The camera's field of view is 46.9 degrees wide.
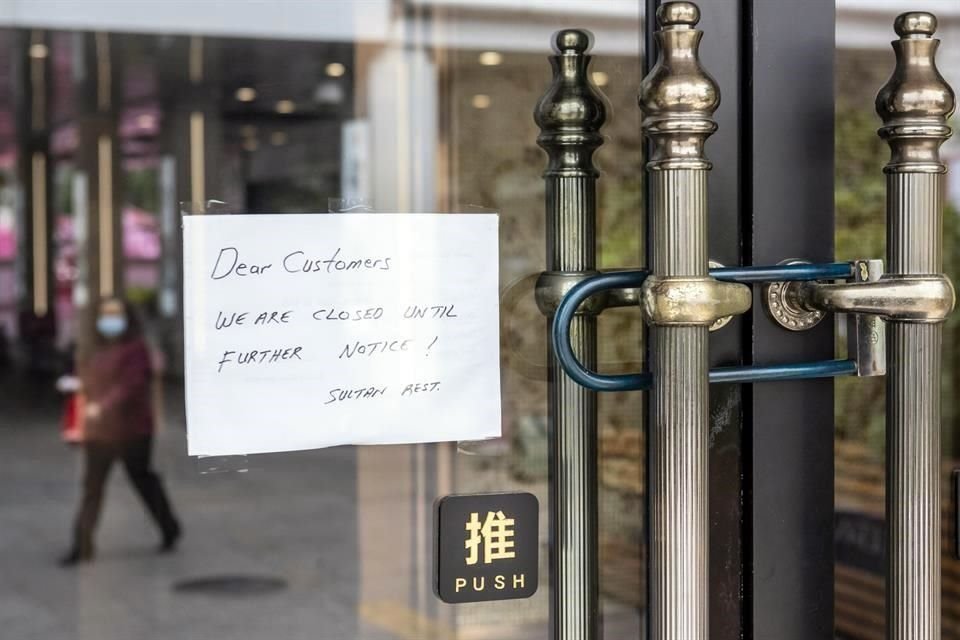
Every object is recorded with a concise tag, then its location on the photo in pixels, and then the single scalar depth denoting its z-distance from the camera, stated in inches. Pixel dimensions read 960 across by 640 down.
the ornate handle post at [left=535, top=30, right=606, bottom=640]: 32.1
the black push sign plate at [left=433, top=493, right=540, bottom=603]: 33.1
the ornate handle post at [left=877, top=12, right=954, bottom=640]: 29.5
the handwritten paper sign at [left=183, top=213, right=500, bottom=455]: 31.5
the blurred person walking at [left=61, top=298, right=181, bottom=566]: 217.6
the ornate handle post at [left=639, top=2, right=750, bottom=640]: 27.7
